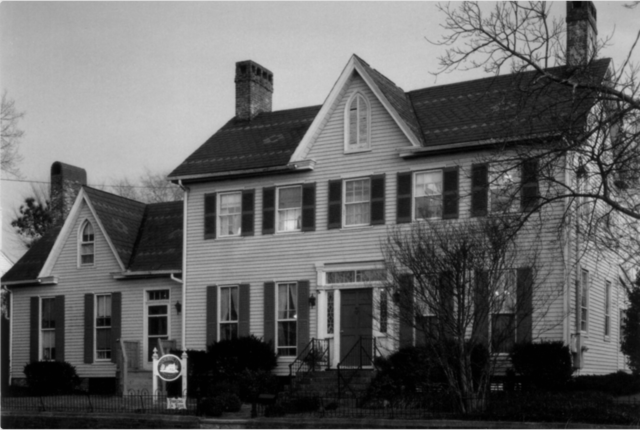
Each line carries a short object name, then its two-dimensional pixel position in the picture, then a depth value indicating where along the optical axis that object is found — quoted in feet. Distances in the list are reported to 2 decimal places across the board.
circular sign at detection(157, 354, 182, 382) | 74.64
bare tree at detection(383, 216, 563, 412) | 61.52
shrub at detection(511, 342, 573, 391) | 70.85
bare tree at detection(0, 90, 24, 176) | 97.57
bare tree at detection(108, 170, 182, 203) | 192.85
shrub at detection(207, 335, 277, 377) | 83.56
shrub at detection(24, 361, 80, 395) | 96.43
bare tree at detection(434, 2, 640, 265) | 52.95
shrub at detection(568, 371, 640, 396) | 71.31
